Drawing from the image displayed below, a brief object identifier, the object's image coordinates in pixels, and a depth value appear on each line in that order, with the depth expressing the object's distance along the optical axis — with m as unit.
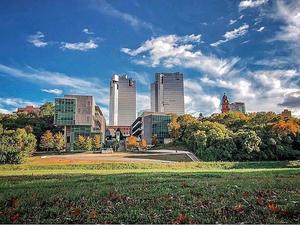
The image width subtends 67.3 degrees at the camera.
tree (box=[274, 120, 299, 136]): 43.37
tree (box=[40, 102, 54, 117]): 77.35
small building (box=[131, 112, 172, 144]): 77.40
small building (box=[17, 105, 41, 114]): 115.74
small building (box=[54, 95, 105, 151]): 62.30
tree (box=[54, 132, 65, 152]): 57.30
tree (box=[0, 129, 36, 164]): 33.98
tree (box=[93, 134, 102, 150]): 61.35
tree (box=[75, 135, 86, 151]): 58.60
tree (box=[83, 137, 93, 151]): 58.06
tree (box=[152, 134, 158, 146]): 74.06
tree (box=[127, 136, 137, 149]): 64.96
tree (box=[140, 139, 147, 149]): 64.65
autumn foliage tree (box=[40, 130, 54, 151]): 56.30
